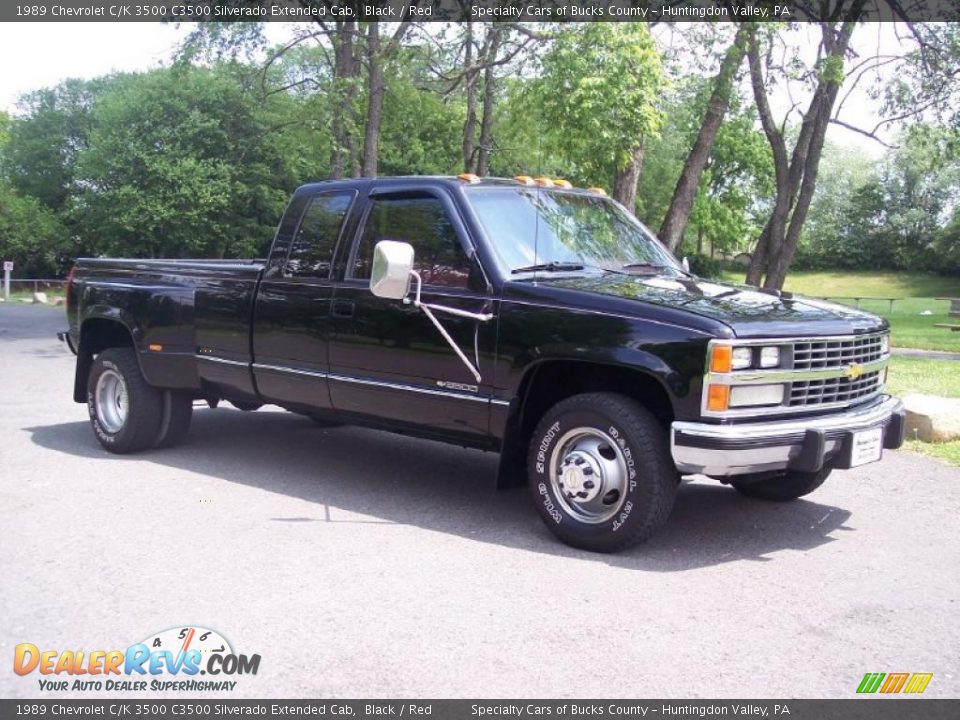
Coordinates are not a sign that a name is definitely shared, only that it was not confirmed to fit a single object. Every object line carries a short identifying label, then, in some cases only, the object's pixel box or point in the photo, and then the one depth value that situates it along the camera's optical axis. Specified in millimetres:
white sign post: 35462
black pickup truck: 4961
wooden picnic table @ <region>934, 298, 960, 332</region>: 29561
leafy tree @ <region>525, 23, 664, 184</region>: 13305
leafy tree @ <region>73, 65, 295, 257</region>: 41062
